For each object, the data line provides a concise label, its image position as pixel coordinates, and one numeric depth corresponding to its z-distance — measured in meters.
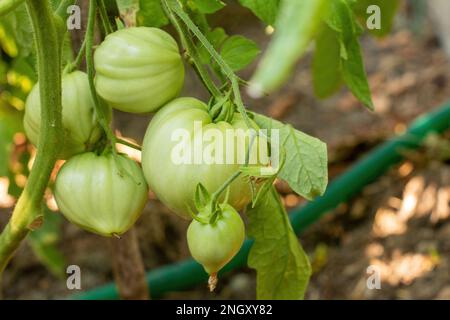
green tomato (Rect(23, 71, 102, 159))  0.81
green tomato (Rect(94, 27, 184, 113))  0.78
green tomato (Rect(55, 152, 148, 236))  0.79
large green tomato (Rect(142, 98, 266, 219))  0.76
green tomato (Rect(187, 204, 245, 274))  0.73
